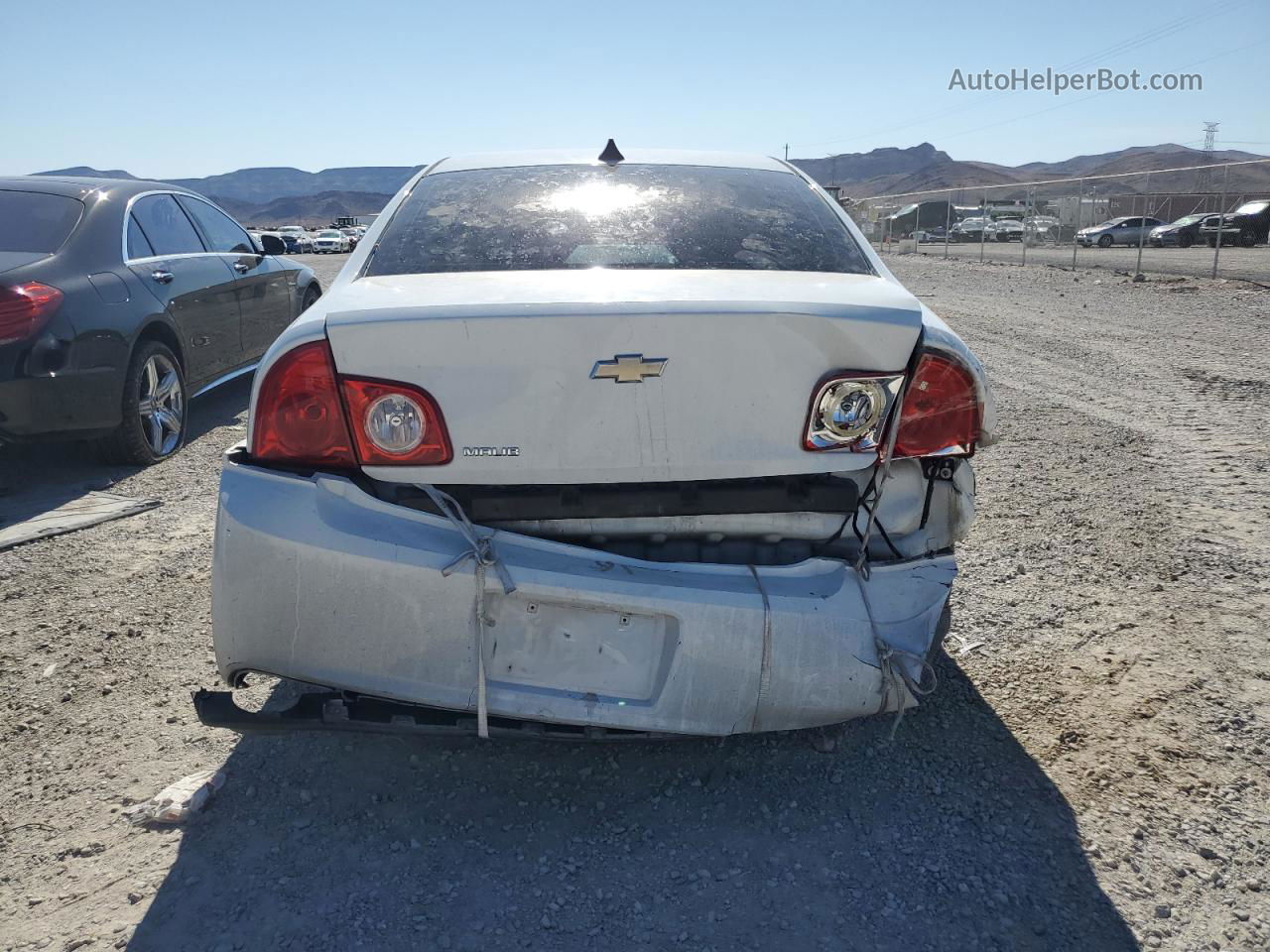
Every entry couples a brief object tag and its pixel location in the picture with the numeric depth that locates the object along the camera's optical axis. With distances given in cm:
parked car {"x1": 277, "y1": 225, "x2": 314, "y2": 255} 5299
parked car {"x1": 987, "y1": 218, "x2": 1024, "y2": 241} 3469
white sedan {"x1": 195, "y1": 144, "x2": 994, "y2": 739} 216
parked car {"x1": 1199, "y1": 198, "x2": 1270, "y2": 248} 2902
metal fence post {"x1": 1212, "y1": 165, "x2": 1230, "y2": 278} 1551
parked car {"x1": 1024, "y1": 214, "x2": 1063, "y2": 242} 3080
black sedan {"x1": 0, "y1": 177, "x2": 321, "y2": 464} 467
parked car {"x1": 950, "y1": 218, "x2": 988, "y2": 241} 3644
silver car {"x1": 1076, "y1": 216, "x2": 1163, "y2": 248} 3322
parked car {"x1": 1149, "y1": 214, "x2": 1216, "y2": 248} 3052
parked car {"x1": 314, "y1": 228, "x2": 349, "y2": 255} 5022
